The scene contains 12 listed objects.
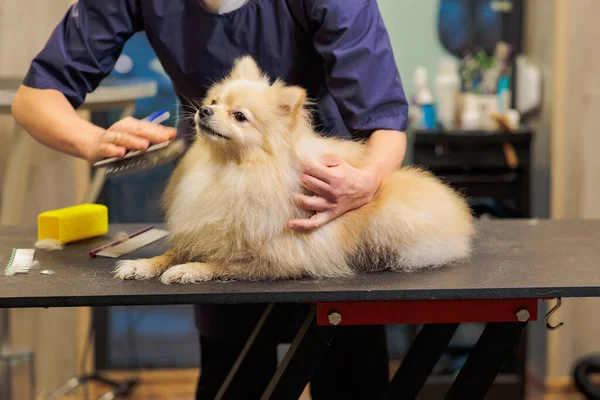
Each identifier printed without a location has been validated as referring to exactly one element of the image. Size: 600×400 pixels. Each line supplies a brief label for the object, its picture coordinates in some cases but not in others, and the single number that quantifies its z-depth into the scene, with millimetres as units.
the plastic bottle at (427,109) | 3178
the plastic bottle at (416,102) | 3178
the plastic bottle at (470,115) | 3124
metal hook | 1776
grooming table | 1713
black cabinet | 2953
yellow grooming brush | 2011
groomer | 1923
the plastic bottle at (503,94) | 3215
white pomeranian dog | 1778
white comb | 1825
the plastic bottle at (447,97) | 3226
